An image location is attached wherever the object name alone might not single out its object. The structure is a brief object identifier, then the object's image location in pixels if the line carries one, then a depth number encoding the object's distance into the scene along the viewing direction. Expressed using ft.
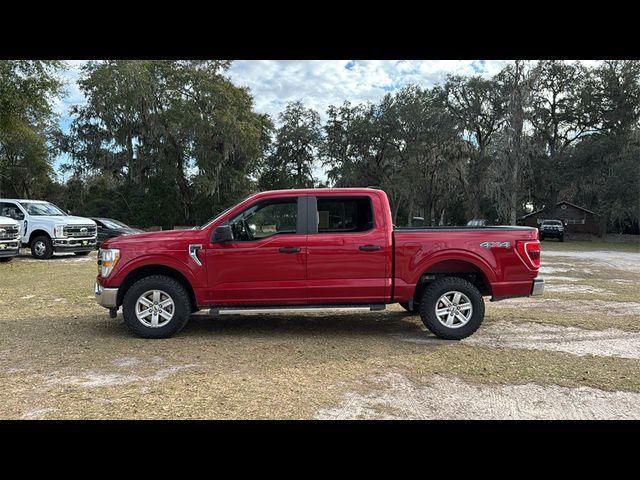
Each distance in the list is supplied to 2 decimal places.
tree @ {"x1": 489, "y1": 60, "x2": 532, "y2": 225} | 111.45
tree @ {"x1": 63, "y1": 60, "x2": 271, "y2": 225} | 112.47
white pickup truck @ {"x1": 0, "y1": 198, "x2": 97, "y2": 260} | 52.31
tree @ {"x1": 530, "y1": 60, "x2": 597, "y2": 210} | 125.80
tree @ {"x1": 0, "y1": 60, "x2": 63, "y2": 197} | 50.62
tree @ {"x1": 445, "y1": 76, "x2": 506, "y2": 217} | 120.16
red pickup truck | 19.35
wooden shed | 135.64
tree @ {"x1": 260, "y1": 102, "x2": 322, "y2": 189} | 148.25
